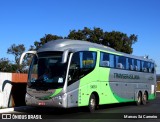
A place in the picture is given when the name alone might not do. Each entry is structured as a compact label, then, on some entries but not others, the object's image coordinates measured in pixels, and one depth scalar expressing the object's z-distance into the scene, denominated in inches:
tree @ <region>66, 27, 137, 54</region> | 1516.8
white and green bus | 412.4
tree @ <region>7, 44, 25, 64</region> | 1817.6
